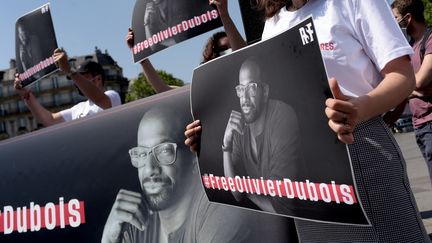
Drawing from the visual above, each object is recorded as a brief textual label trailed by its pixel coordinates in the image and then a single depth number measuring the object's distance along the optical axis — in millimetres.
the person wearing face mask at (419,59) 2791
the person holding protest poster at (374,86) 1209
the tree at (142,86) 57425
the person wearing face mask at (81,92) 2977
